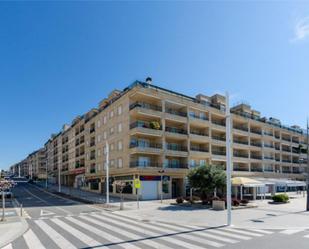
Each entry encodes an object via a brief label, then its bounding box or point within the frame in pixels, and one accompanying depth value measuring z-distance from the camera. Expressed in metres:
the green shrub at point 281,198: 31.25
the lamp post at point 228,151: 17.00
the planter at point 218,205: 24.28
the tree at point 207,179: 28.69
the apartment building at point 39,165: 123.32
